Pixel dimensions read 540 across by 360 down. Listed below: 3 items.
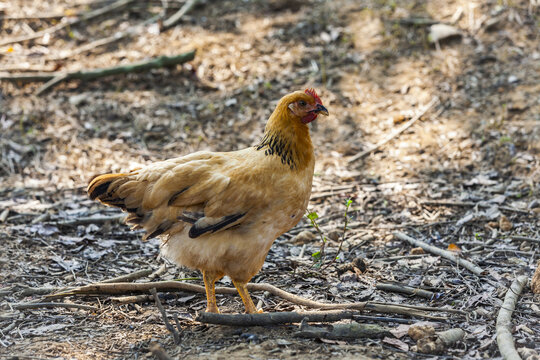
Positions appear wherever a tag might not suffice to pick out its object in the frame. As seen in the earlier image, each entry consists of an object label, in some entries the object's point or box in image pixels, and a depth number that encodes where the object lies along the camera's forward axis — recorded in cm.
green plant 944
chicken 787
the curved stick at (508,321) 664
